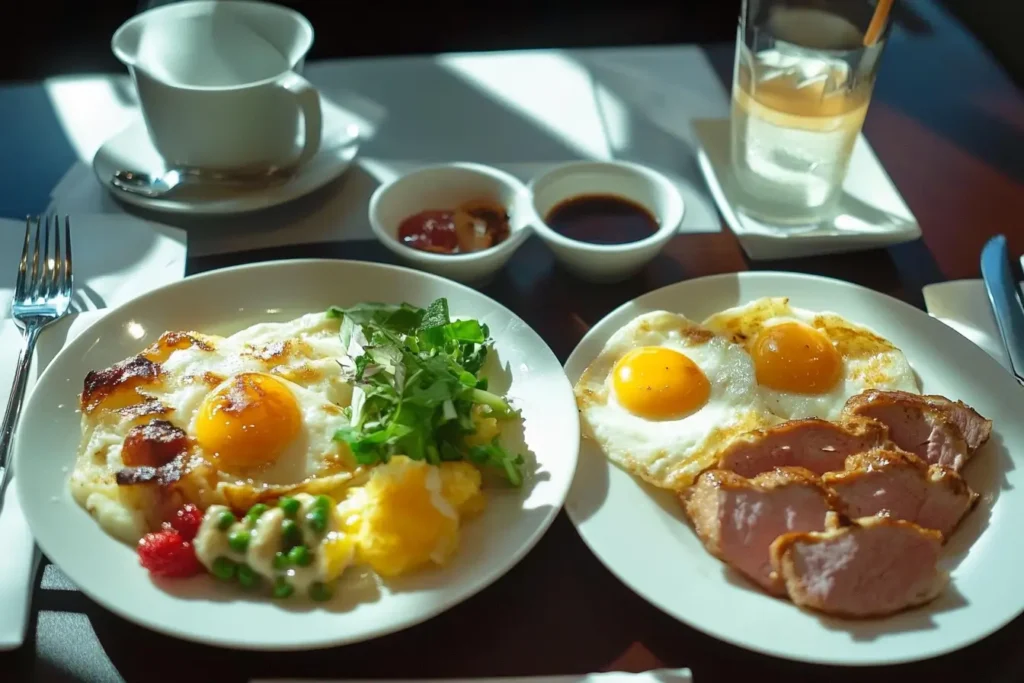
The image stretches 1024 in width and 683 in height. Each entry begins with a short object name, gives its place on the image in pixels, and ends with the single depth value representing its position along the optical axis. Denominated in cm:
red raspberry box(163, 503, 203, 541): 44
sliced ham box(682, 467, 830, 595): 46
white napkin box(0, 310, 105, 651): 43
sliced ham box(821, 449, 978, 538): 47
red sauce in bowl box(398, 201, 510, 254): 60
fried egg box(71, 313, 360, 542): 45
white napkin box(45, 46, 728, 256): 65
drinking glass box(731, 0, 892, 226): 62
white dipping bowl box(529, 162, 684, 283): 58
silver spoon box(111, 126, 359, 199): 63
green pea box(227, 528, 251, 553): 43
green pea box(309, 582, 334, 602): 43
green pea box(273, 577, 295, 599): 43
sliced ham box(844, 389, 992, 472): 50
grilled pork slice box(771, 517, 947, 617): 44
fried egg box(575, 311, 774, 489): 50
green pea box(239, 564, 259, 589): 43
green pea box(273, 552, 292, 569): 43
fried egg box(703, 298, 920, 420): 53
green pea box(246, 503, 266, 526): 44
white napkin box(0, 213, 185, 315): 58
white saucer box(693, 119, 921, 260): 63
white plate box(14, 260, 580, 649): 41
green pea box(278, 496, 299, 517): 45
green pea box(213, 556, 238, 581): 43
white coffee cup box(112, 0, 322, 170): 60
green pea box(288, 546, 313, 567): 43
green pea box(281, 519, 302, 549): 44
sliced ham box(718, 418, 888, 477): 49
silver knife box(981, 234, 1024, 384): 56
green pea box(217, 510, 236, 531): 44
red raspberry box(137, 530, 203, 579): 43
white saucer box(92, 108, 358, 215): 62
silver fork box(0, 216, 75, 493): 54
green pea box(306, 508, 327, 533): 45
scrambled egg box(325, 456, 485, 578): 44
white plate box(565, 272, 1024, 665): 43
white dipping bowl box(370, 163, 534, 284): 58
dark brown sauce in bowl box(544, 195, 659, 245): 61
